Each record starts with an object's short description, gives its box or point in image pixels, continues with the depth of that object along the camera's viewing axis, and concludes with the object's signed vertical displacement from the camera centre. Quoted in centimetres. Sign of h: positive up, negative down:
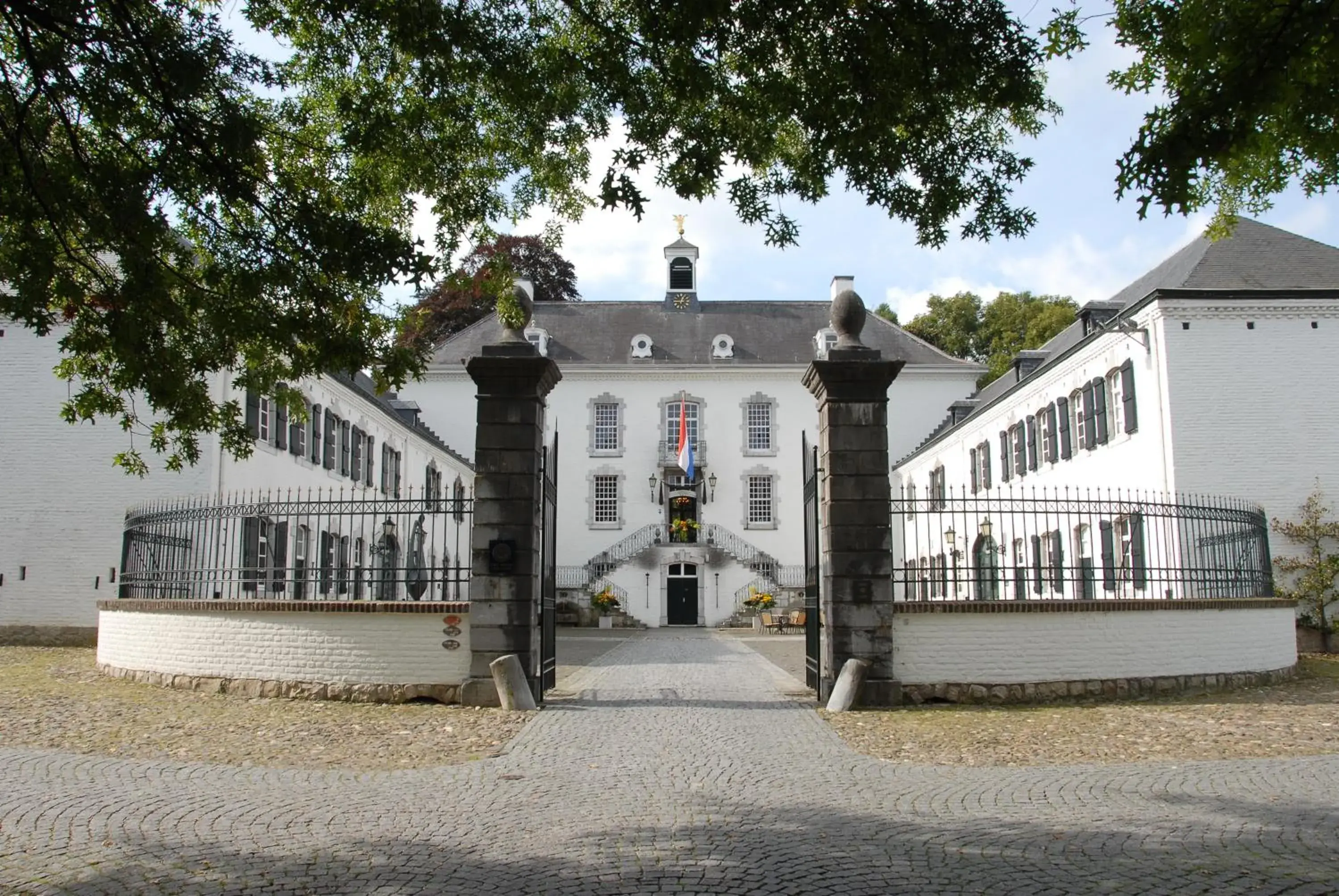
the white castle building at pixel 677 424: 4159 +610
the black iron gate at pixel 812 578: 1165 +1
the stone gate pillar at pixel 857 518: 1077 +61
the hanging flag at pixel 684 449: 3966 +483
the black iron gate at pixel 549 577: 1132 +6
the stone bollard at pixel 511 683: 1037 -94
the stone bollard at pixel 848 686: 1050 -103
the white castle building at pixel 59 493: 2048 +181
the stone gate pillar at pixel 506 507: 1071 +76
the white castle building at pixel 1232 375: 1984 +372
